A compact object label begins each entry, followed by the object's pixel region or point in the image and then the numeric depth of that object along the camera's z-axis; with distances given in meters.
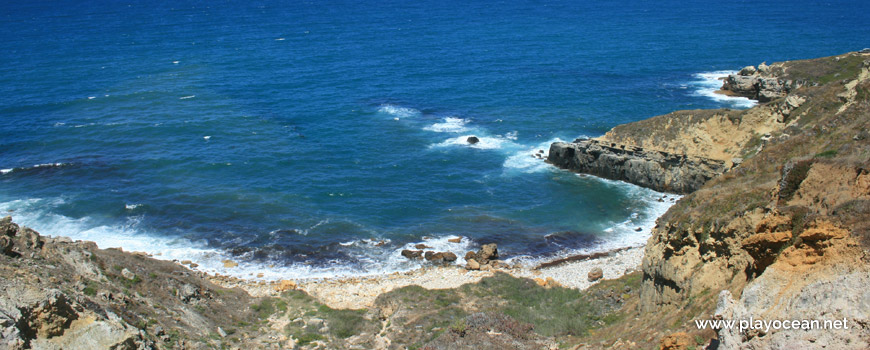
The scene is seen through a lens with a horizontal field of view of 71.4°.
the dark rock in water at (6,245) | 29.59
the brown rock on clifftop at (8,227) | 30.53
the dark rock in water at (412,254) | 53.41
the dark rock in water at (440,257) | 52.69
